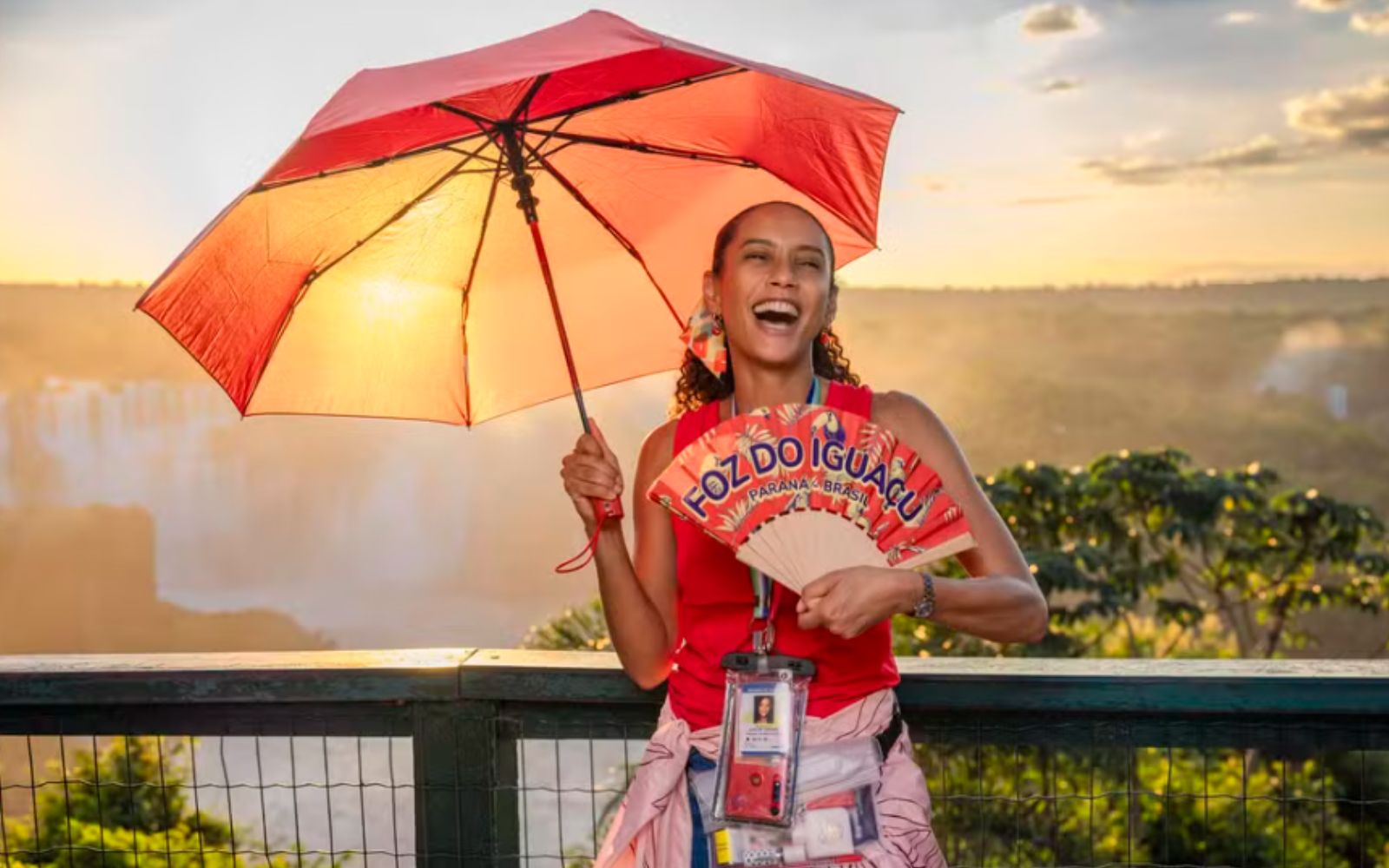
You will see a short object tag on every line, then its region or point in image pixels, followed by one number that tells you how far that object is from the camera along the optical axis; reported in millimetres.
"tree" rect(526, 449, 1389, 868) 7801
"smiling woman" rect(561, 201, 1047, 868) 2025
